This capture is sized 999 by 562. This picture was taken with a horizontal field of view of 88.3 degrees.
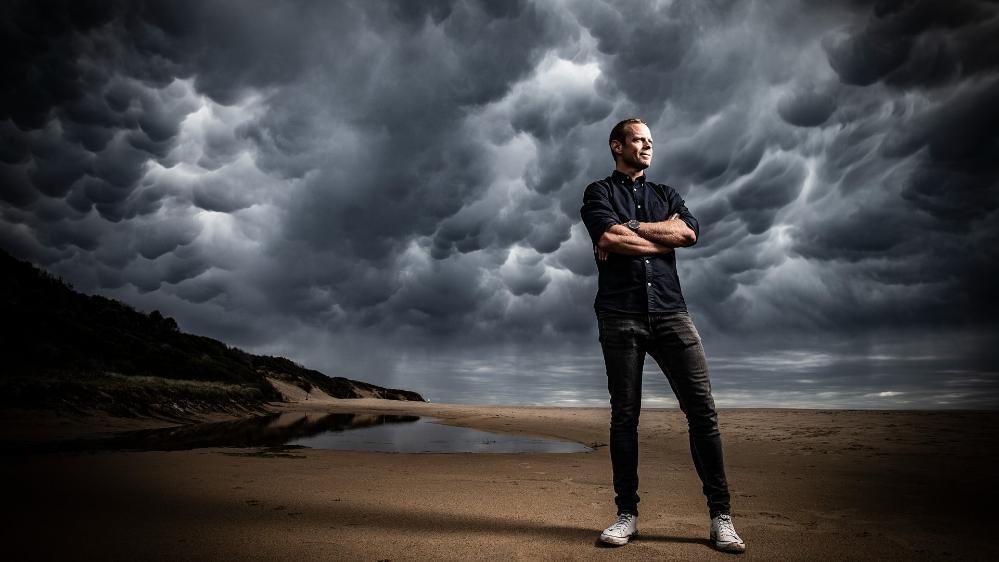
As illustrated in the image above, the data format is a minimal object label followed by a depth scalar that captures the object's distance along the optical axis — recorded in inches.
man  132.4
